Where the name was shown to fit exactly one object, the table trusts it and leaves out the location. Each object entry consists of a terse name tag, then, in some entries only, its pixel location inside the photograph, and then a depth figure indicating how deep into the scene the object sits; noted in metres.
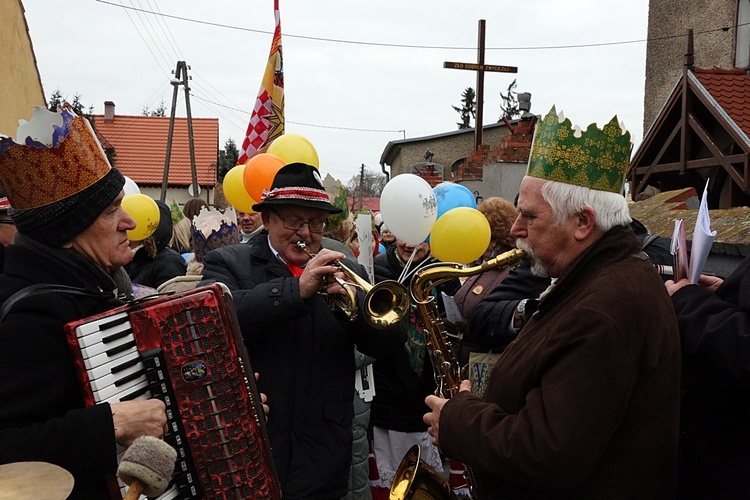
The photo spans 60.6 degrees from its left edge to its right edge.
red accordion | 1.88
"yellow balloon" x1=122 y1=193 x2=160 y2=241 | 4.96
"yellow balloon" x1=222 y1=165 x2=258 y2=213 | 4.30
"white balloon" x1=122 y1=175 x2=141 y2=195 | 5.75
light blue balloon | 5.14
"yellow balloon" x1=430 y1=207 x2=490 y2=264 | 4.02
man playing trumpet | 2.79
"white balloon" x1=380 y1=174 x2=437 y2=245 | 4.17
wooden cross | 15.59
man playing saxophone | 1.84
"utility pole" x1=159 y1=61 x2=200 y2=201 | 24.94
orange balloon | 3.77
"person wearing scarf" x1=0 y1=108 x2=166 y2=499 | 1.78
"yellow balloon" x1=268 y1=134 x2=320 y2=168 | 4.11
